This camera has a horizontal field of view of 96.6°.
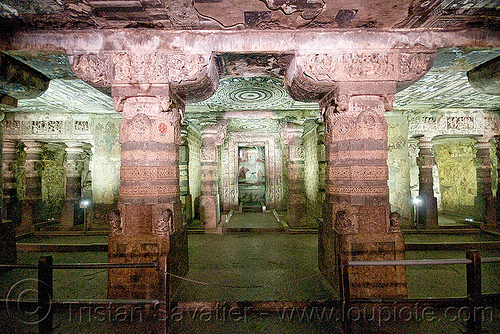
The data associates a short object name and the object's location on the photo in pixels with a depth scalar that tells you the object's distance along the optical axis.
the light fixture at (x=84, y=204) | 7.11
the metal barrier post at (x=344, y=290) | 2.21
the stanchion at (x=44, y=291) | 2.26
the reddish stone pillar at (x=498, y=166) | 7.27
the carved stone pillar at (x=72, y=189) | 7.88
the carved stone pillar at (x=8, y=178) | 7.22
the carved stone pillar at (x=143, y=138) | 3.16
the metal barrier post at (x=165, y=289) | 2.23
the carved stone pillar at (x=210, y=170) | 7.52
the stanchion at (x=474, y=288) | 2.20
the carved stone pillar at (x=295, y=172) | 7.46
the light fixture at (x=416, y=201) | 7.13
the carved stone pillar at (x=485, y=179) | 7.29
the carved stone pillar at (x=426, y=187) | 7.44
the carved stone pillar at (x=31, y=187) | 7.58
